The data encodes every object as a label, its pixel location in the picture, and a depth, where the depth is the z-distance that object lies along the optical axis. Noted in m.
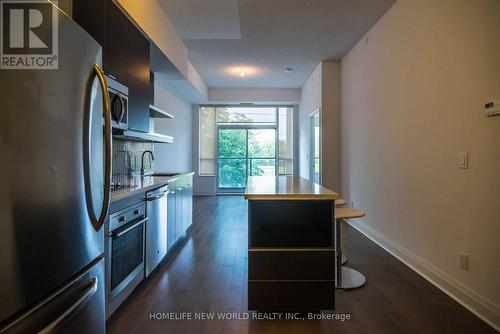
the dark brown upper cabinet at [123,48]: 2.13
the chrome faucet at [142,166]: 3.89
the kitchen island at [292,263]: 2.04
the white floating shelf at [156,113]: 3.54
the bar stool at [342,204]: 2.92
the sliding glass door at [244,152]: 8.71
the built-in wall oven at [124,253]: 1.95
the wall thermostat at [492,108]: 1.95
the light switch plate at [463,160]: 2.25
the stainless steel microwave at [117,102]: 2.30
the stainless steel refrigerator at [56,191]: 0.86
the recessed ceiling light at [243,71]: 6.09
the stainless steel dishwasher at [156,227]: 2.63
